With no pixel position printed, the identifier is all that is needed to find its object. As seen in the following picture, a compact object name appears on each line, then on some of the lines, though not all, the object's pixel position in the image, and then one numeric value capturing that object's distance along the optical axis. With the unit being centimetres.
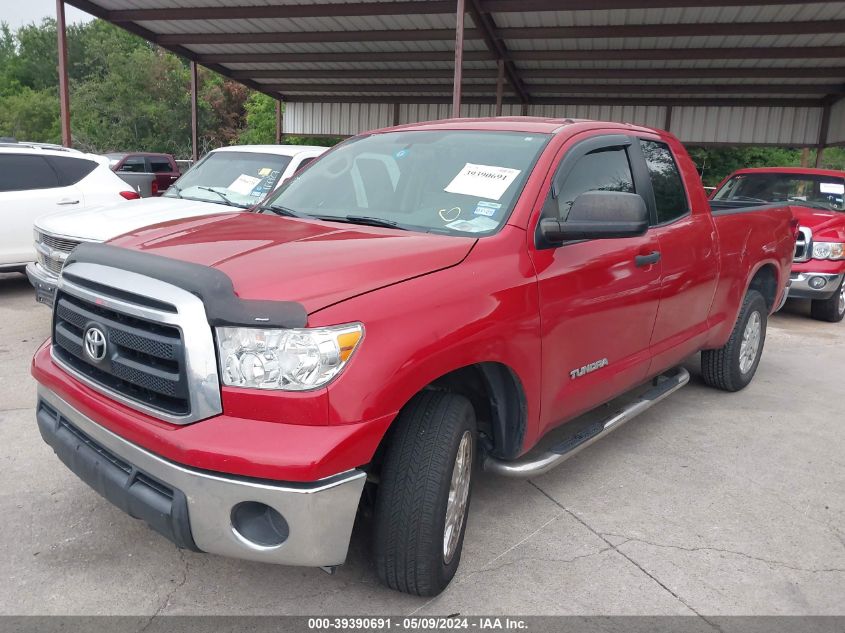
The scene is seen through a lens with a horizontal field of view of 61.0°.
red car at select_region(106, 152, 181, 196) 1983
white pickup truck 551
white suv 766
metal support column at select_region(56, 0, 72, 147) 1280
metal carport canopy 1198
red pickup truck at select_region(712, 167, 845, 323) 804
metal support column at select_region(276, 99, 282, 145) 2153
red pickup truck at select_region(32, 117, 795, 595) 222
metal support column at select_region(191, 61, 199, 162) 1650
